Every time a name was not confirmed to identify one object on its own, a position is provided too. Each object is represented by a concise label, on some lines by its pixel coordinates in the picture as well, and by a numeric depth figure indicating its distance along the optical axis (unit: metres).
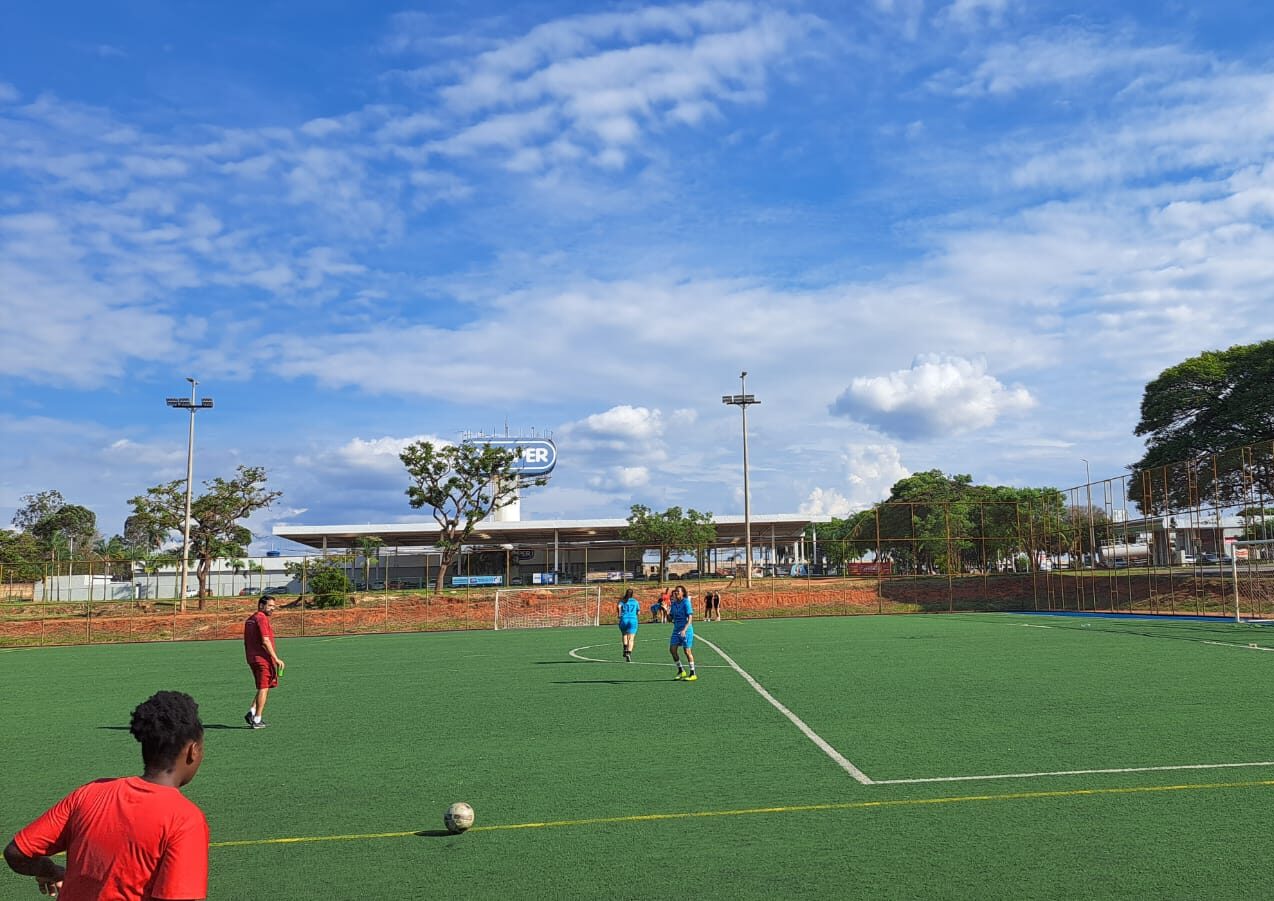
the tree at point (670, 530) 72.75
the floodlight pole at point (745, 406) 52.03
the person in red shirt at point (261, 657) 13.85
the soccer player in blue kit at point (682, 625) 18.27
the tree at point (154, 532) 52.91
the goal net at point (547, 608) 43.71
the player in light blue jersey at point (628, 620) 21.89
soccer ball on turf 7.90
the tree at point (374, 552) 70.49
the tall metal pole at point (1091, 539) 44.59
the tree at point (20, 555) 57.72
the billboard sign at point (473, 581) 76.81
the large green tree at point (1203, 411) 47.28
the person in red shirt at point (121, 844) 3.40
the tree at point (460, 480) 59.69
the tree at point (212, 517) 52.50
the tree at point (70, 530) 106.19
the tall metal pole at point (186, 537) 47.90
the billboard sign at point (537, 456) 98.38
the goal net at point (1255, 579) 36.78
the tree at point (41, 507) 112.75
